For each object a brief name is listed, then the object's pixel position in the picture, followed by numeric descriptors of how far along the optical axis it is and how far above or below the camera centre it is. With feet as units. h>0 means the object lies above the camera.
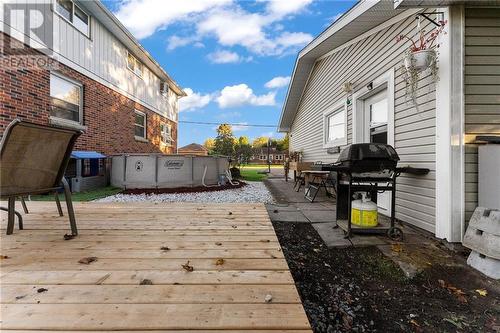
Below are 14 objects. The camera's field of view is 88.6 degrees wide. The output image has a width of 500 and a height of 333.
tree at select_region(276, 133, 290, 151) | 189.59 +16.32
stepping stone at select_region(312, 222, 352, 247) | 10.13 -3.00
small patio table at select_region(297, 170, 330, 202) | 20.27 -1.14
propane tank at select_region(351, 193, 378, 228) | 10.94 -2.02
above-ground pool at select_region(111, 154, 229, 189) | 25.52 -0.57
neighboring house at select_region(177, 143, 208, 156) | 110.17 +7.52
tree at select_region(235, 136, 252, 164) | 55.06 +2.89
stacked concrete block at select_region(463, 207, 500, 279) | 7.53 -2.29
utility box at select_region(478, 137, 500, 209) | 9.15 -0.26
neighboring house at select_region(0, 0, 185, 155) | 18.95 +8.89
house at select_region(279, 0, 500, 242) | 10.02 +3.16
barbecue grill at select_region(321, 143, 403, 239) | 10.06 -0.11
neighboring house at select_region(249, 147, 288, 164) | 193.67 +7.75
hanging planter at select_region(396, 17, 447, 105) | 10.58 +4.53
